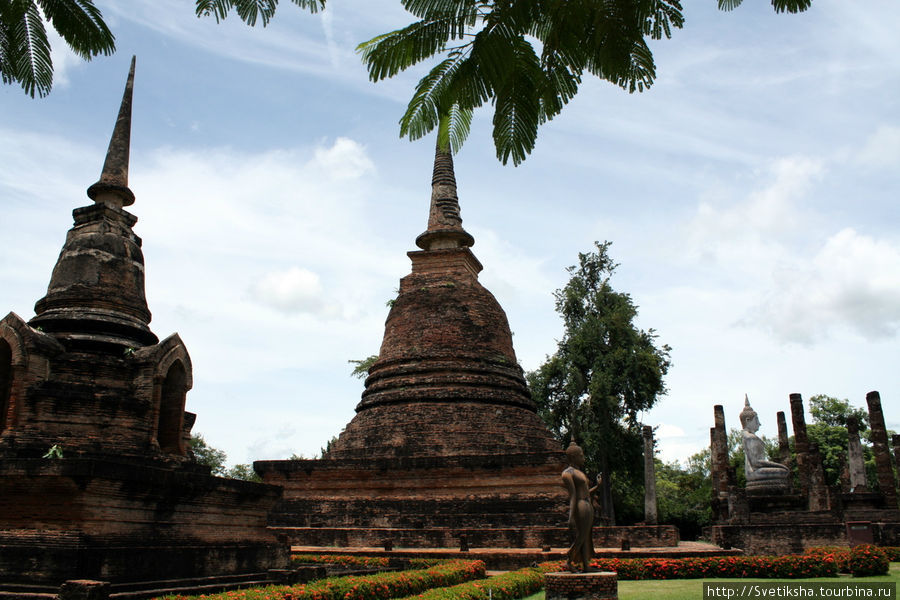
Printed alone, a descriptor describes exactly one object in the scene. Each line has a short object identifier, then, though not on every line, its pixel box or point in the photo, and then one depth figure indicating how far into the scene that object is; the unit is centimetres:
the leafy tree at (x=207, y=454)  5031
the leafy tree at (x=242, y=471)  6091
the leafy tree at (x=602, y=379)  2973
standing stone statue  873
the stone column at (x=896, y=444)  2847
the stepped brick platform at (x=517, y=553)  1485
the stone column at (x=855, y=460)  3112
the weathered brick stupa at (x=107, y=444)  847
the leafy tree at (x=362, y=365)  3681
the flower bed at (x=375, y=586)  855
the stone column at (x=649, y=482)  2532
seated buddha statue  2322
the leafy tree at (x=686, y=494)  3597
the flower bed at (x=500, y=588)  946
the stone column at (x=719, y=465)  2688
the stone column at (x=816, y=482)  2617
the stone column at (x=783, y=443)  3287
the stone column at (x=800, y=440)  2852
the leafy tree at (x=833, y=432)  4550
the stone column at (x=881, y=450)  2645
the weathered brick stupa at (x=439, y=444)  1775
